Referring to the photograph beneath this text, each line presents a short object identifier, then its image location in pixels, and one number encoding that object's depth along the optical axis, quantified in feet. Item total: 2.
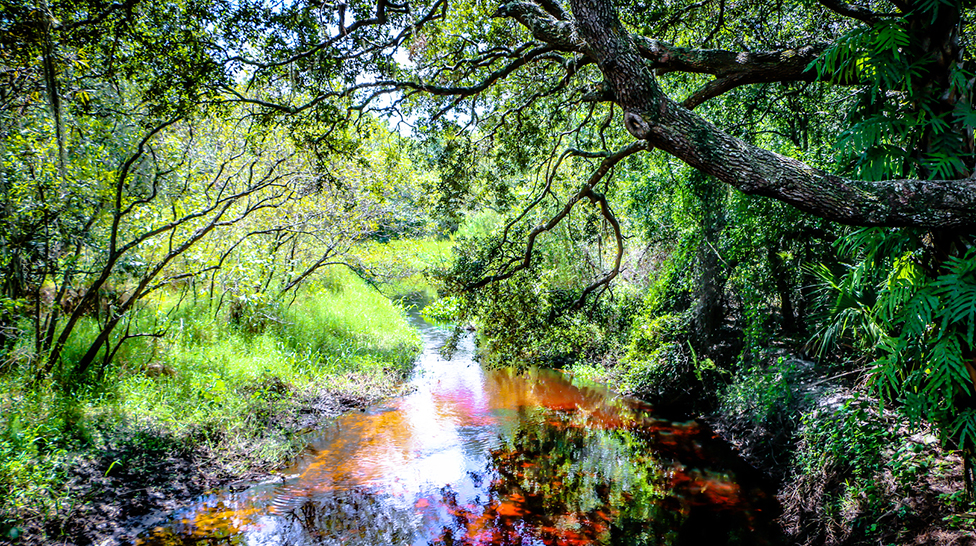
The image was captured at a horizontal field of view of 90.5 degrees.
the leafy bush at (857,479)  13.60
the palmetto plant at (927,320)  9.00
